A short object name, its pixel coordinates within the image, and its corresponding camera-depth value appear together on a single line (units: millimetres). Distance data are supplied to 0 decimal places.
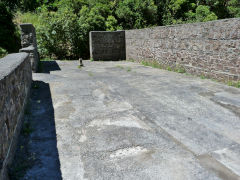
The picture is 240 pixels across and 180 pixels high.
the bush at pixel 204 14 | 16828
